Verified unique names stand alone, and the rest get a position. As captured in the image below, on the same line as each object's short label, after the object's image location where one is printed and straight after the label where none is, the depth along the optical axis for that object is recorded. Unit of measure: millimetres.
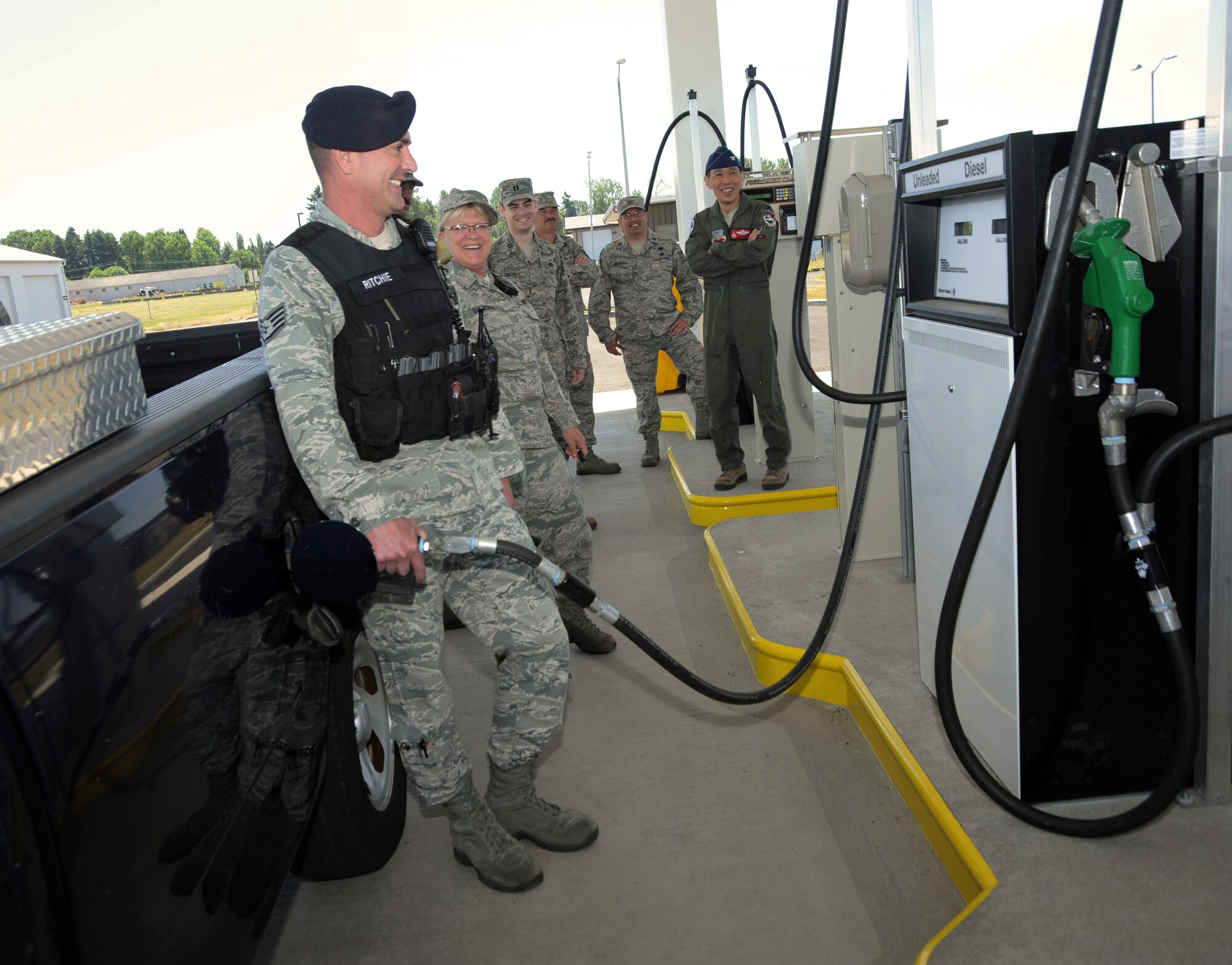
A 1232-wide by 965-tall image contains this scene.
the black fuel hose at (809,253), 2594
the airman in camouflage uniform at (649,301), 7262
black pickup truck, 1064
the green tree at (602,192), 89812
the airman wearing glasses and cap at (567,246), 7184
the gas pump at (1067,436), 2037
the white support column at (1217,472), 1979
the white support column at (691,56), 9805
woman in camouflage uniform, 4043
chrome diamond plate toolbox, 1203
